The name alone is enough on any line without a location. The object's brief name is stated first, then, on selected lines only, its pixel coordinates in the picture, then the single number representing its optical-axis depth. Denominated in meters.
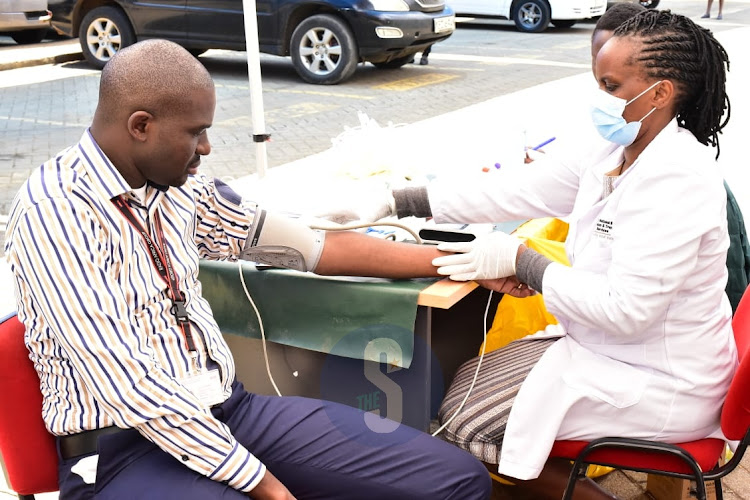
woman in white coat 1.90
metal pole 3.63
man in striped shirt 1.65
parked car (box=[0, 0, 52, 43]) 10.75
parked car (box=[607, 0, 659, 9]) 16.00
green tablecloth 2.21
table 2.21
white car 13.38
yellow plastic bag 2.83
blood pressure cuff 2.24
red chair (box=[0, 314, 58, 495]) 1.75
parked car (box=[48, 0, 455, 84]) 8.70
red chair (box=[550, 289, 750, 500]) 1.92
